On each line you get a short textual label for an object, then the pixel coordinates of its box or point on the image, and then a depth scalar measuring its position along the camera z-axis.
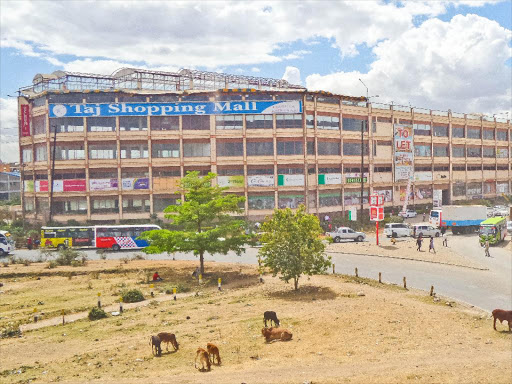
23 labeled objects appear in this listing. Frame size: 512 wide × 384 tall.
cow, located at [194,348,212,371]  16.51
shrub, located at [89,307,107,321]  24.39
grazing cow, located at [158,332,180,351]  18.56
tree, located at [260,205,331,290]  27.88
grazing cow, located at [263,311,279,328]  20.95
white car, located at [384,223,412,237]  51.53
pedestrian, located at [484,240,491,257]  40.69
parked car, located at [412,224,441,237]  51.34
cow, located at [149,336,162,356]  18.19
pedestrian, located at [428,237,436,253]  41.78
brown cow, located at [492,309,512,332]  20.69
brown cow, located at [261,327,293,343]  19.50
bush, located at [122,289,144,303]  27.97
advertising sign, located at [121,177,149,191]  58.12
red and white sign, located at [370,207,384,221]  47.09
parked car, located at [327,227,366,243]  49.97
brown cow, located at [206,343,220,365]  17.00
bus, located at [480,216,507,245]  45.22
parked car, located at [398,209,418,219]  64.49
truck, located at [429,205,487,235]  53.25
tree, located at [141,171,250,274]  33.00
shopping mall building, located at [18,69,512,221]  57.69
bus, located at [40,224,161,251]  47.59
